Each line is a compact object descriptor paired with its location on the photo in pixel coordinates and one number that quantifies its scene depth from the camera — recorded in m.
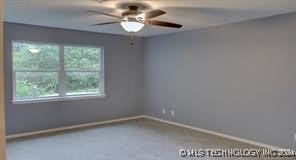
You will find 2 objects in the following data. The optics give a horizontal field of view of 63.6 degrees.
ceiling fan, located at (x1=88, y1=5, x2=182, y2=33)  3.05
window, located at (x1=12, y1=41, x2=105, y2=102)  4.73
